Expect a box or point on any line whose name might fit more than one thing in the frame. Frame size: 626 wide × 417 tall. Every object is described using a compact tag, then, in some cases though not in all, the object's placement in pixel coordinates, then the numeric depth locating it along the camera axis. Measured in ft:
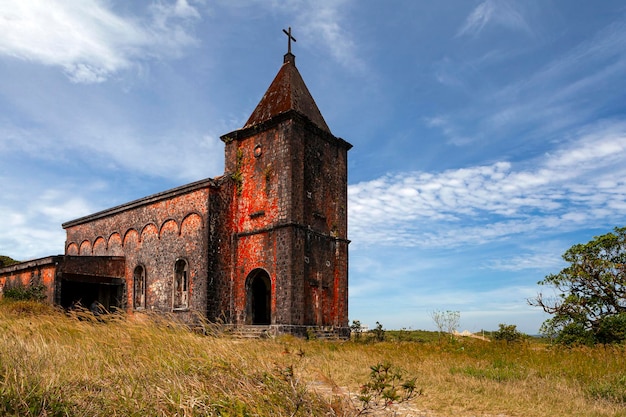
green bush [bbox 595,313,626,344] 44.86
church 58.54
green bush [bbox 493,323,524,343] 62.26
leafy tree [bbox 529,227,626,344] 47.32
